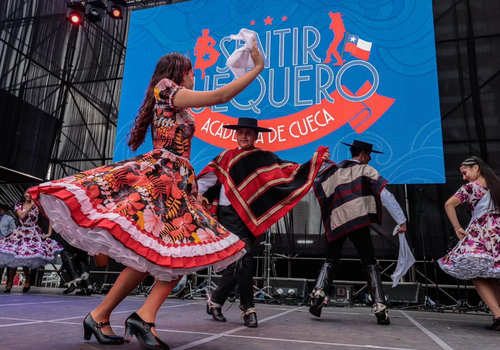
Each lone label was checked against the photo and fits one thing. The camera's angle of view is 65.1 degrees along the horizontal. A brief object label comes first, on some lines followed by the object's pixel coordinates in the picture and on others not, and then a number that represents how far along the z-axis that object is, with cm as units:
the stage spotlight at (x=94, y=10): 711
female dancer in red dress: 142
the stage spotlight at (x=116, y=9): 734
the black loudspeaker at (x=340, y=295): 512
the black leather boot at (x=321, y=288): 316
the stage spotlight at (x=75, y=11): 716
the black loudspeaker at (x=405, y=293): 528
